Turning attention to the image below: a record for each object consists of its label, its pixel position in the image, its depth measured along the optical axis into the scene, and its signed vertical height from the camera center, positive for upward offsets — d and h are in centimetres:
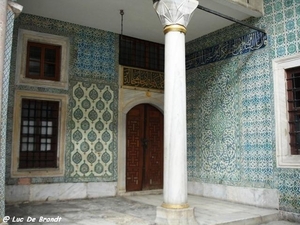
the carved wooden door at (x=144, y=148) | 714 -7
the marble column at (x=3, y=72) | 332 +76
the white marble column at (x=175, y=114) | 412 +41
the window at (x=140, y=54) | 725 +211
